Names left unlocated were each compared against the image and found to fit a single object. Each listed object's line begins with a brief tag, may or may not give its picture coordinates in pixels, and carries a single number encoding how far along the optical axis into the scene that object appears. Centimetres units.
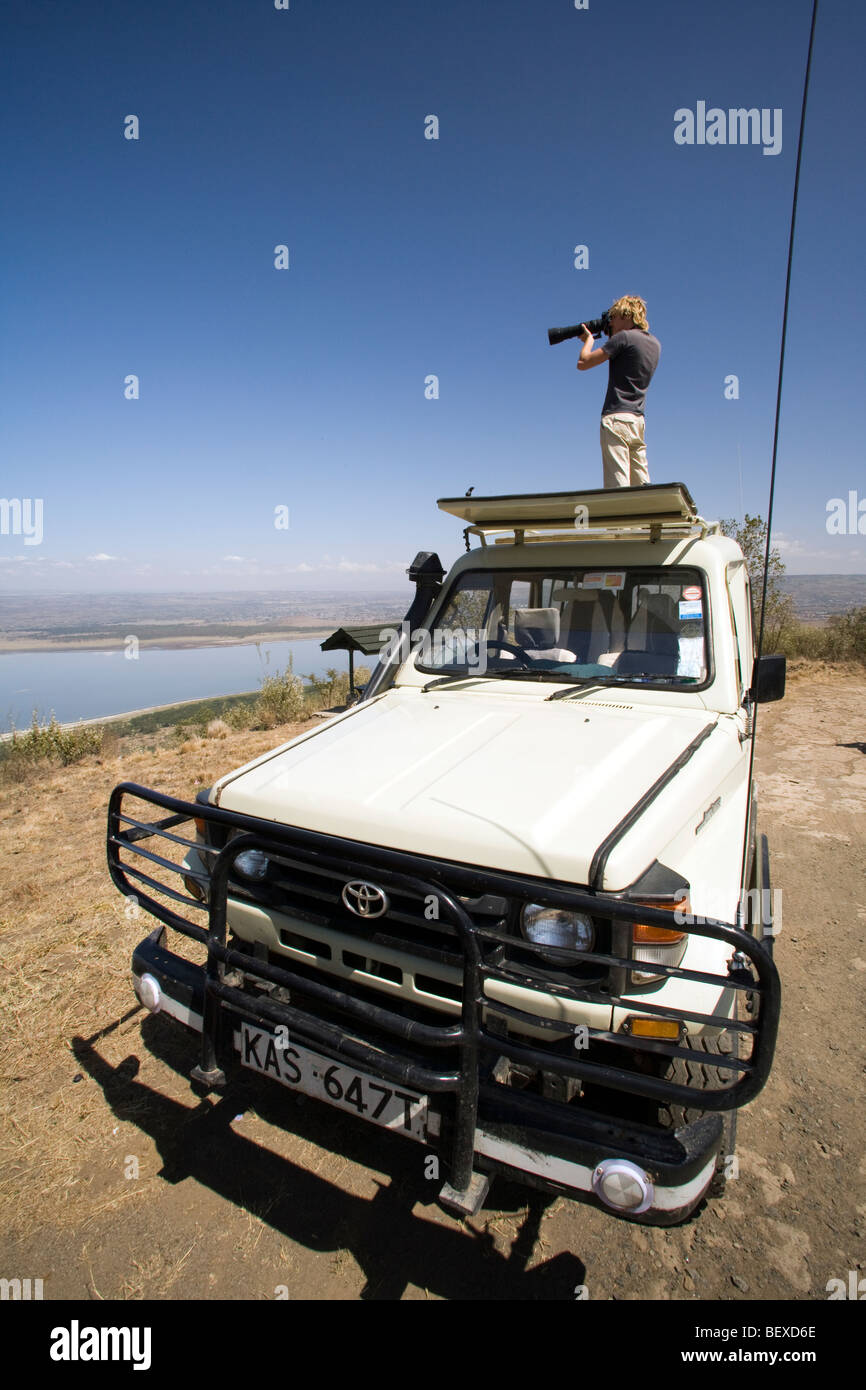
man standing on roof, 462
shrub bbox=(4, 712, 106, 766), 949
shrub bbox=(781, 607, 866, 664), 1850
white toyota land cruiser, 174
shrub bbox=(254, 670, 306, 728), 1235
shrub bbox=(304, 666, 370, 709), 1408
